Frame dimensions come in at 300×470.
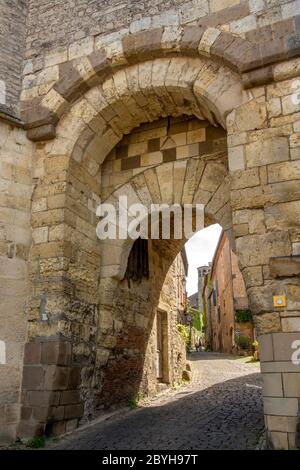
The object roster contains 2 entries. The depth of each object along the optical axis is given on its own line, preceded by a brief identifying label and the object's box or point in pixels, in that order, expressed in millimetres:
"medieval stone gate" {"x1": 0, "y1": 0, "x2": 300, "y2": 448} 4031
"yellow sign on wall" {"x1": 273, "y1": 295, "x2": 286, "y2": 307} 3744
